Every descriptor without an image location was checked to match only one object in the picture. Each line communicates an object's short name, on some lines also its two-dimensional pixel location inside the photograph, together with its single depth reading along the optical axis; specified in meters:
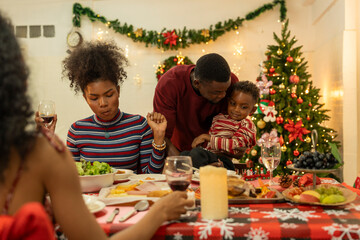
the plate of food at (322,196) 1.27
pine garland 5.75
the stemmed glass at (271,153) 1.68
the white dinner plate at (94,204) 1.20
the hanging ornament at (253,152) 4.49
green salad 1.58
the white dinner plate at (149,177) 1.78
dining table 1.06
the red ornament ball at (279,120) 4.44
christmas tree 4.44
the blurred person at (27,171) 0.66
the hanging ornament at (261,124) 4.46
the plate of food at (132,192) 1.32
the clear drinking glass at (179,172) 1.26
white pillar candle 1.16
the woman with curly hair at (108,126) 2.10
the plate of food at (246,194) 1.34
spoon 1.20
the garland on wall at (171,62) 5.83
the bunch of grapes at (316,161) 1.41
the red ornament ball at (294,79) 4.44
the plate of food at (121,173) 1.74
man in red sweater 2.48
